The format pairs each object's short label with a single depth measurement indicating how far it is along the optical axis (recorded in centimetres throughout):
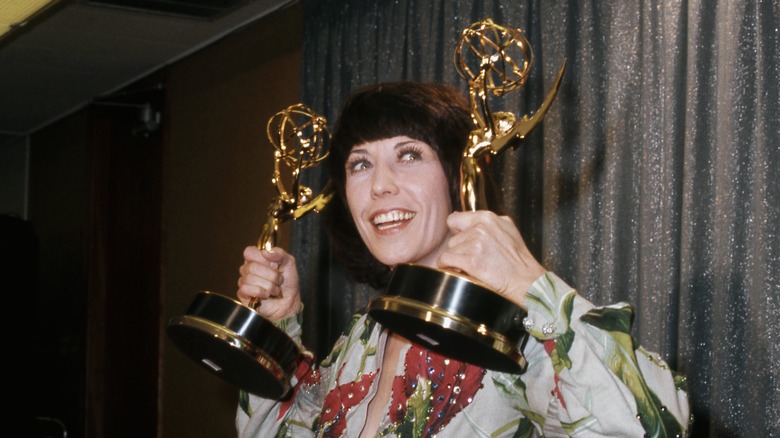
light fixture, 286
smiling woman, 114
